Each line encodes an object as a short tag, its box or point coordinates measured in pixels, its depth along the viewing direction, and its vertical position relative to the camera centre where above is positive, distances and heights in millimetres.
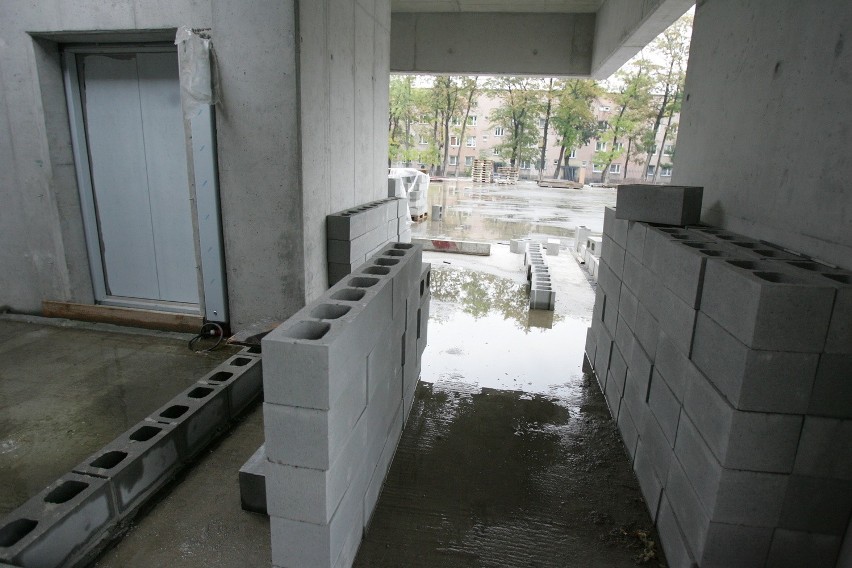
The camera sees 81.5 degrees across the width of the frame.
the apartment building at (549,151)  45250 +1674
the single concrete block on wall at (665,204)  3953 -248
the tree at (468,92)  42688 +6298
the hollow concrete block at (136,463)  2881 -1834
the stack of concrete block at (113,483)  2464 -1842
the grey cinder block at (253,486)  2918 -1884
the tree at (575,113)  40631 +4652
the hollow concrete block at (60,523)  2385 -1844
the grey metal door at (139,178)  5676 -261
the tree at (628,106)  38156 +5161
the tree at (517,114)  42938 +4683
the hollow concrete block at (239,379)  4082 -1833
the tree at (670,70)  34938 +7412
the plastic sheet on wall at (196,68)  4898 +873
